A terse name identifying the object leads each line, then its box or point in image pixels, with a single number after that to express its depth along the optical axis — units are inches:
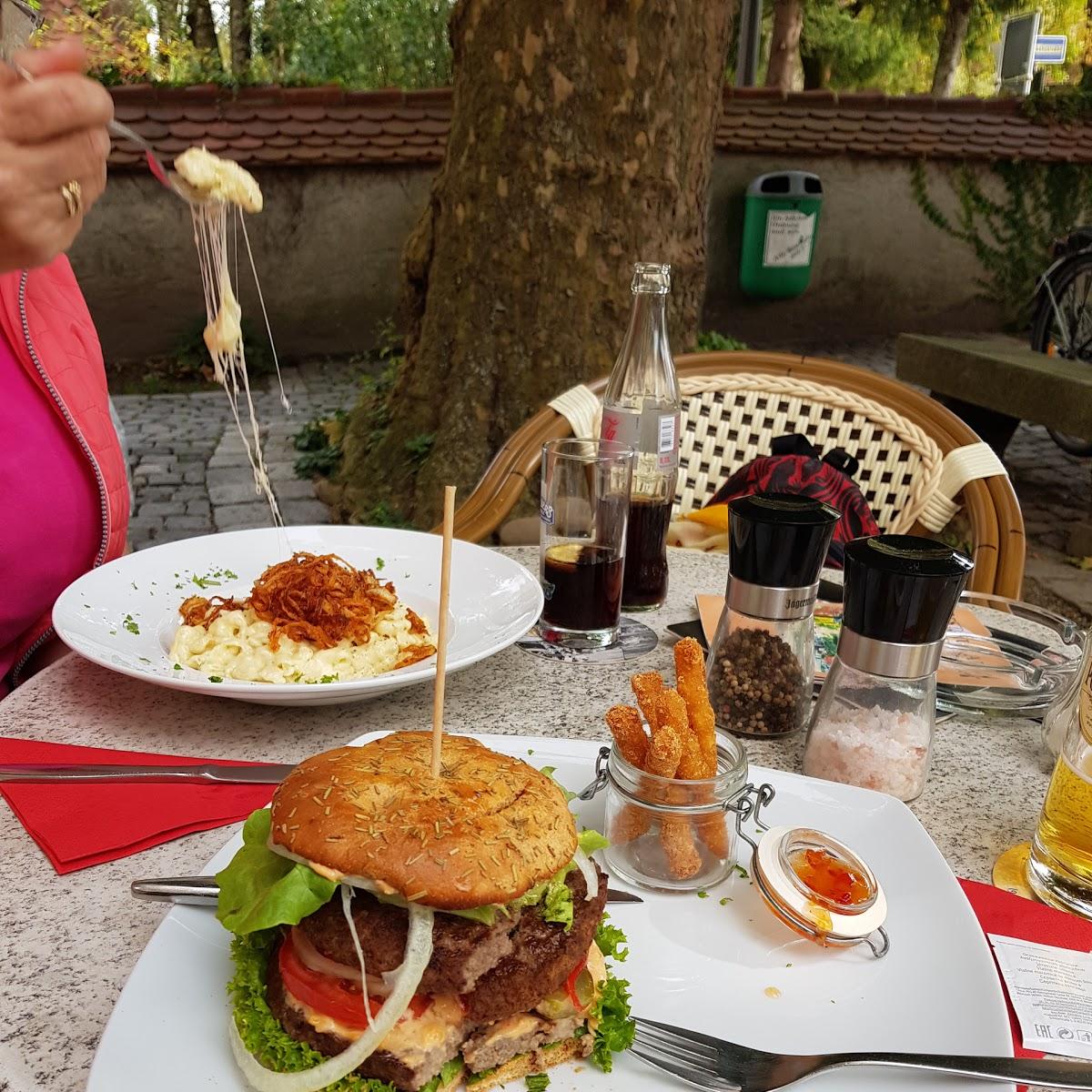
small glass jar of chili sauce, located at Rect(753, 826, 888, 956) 17.4
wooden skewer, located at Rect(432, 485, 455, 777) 16.2
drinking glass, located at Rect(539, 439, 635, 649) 27.7
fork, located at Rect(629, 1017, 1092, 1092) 14.8
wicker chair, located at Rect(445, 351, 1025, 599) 36.6
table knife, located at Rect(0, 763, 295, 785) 21.2
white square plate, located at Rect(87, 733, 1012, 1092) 15.0
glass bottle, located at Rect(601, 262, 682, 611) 30.2
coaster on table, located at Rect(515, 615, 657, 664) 27.7
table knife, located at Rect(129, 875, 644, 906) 17.2
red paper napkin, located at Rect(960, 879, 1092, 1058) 18.0
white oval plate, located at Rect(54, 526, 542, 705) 23.2
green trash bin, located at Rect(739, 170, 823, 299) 140.8
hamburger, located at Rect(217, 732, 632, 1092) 15.0
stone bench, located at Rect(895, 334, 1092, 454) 86.0
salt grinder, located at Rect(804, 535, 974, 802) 19.9
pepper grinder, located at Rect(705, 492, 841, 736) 22.4
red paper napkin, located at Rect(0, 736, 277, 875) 19.5
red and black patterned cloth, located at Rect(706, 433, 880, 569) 36.9
